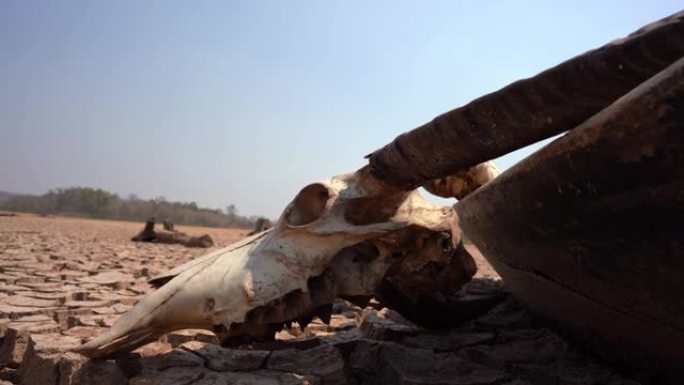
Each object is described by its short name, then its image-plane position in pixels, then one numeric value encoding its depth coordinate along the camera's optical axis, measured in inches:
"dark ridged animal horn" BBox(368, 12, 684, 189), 14.5
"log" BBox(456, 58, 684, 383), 12.8
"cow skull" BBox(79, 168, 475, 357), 22.6
